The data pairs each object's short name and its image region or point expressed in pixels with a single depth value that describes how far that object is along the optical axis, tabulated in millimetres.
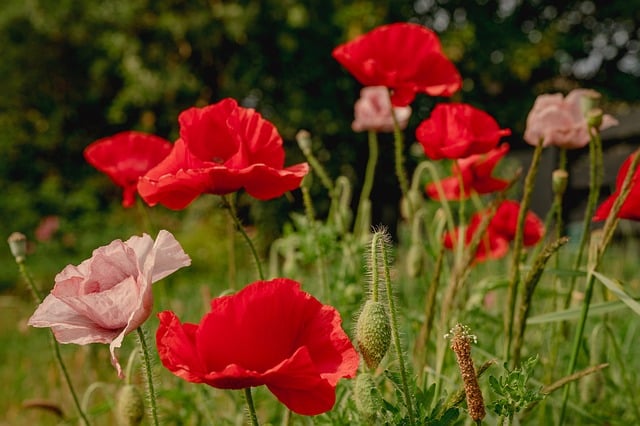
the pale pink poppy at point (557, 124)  825
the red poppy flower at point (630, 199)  714
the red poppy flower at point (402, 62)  811
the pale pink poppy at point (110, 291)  620
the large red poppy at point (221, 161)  672
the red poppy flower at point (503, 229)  887
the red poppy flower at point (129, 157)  830
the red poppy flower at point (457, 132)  780
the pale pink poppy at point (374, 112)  997
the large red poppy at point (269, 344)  607
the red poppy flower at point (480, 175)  866
